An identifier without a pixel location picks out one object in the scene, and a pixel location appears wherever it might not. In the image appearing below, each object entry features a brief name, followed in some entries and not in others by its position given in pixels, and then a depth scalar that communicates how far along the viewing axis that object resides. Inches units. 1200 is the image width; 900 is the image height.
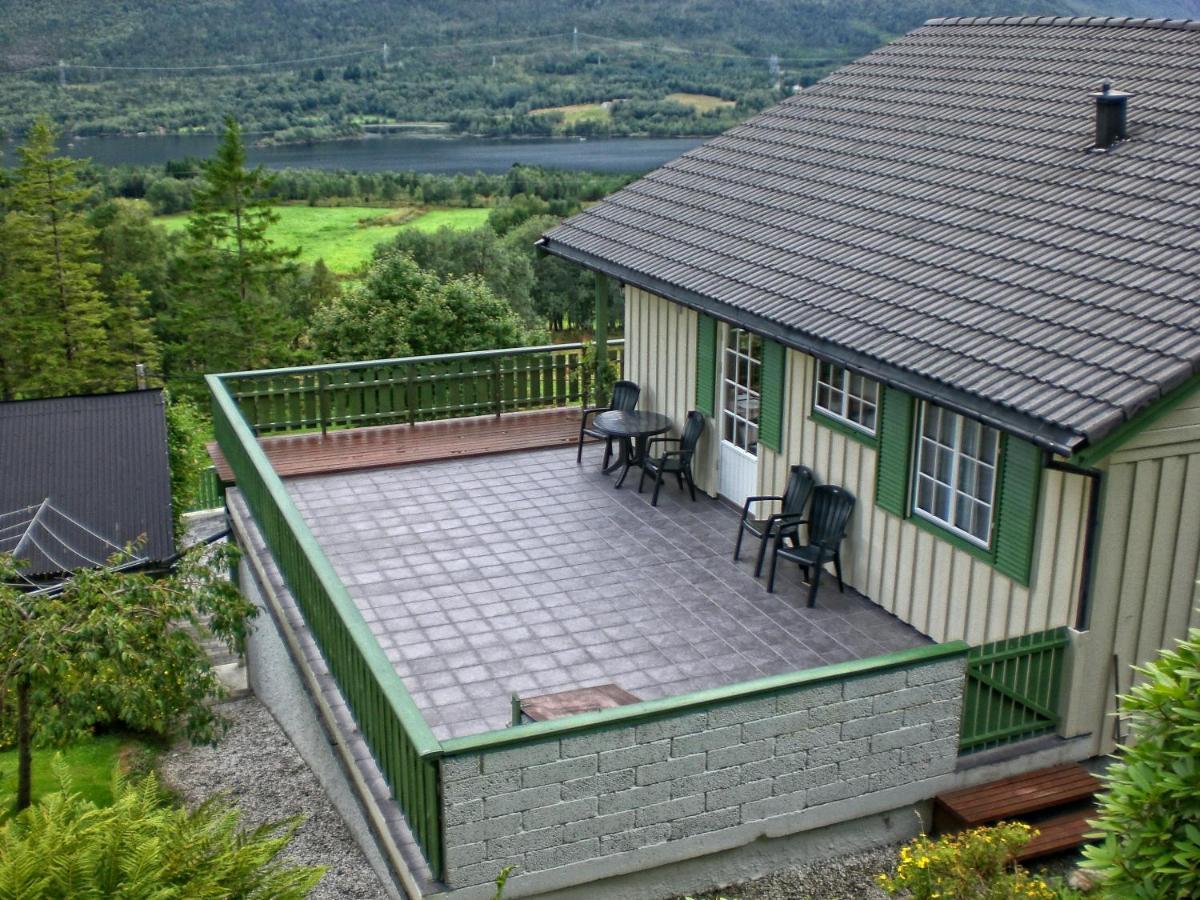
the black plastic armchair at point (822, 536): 398.3
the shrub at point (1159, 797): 198.5
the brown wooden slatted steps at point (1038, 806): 300.4
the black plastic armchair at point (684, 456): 494.1
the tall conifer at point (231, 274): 1963.6
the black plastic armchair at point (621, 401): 542.0
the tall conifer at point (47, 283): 1817.2
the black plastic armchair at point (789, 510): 418.0
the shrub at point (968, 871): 248.4
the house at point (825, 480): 281.9
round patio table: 503.5
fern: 221.3
